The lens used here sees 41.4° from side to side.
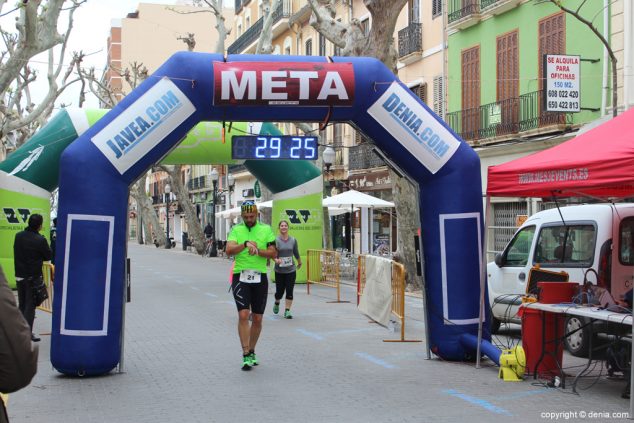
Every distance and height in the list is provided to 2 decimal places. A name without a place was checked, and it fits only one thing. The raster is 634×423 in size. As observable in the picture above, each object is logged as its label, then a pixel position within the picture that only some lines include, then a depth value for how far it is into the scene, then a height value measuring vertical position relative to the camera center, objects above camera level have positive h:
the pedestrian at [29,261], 11.31 +0.01
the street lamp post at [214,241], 42.22 +1.21
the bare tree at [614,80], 15.16 +3.60
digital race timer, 11.34 +1.59
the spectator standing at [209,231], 48.14 +1.90
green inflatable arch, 19.02 +2.25
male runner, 9.57 -0.12
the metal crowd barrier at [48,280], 14.35 -0.31
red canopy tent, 7.69 +1.00
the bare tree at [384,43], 19.17 +5.26
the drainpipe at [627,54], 18.67 +4.78
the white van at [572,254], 10.61 +0.19
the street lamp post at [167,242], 62.66 +1.59
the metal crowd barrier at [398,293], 12.14 -0.42
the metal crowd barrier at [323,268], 19.30 -0.07
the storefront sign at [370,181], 32.60 +3.44
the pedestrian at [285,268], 15.06 -0.06
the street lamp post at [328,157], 26.59 +3.43
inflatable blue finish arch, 9.33 +1.20
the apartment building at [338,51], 28.59 +7.26
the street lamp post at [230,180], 45.38 +4.55
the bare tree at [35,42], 15.30 +4.47
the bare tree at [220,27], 30.33 +8.69
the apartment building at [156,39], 86.81 +24.51
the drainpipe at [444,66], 27.49 +6.63
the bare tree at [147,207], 59.81 +4.04
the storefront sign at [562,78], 19.08 +4.31
